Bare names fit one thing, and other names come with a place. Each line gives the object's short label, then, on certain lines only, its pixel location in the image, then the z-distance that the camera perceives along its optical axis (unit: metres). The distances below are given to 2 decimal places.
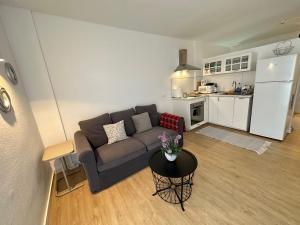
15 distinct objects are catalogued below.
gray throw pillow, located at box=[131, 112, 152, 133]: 2.77
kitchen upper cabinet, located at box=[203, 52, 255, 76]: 3.26
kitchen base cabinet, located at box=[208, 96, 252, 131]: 3.21
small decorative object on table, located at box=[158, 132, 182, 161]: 1.64
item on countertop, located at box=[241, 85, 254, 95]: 3.27
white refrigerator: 2.49
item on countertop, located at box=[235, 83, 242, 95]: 3.44
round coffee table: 1.53
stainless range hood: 3.53
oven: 3.59
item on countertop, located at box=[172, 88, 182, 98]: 3.78
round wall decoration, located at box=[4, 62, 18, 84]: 1.59
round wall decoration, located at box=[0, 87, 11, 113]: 1.29
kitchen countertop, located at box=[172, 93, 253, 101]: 3.45
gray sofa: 1.84
